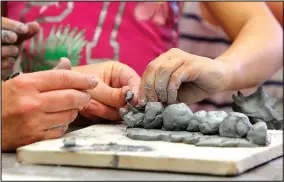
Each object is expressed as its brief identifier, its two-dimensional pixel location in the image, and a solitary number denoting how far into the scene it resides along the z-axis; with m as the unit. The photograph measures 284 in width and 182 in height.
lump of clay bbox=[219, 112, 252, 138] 1.01
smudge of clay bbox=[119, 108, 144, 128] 1.11
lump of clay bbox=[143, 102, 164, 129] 1.10
